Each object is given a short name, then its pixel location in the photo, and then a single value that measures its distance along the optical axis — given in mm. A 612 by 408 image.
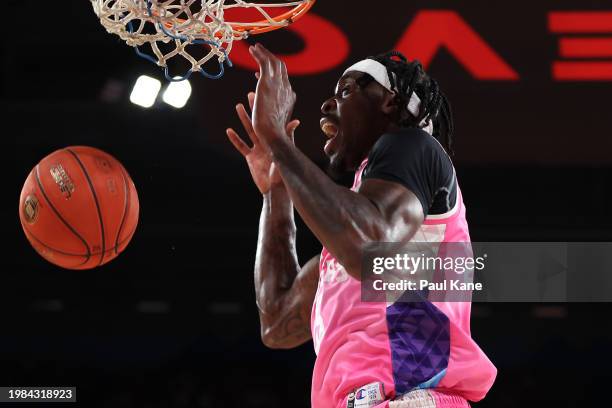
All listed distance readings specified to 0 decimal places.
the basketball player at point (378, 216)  2779
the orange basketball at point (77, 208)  3501
